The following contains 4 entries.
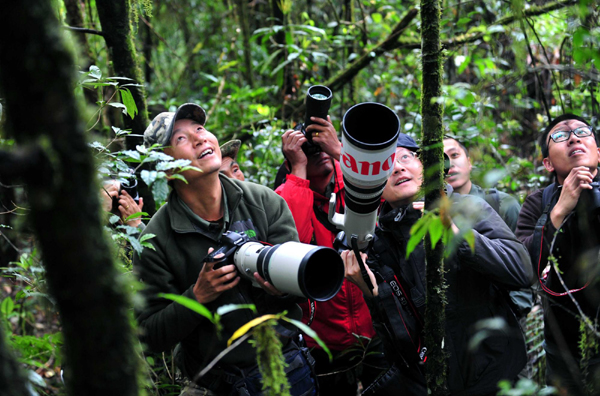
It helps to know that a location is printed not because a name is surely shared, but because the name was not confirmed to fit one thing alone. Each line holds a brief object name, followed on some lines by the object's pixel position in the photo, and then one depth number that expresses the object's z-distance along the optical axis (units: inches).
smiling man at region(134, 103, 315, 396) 82.7
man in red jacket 108.7
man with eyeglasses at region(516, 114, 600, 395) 97.1
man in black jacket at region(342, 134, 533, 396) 82.0
